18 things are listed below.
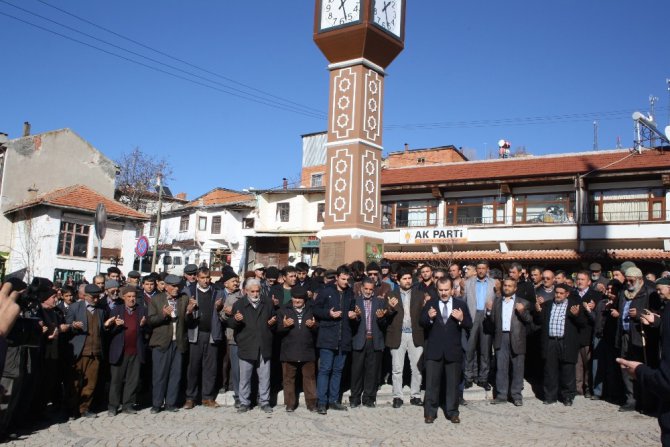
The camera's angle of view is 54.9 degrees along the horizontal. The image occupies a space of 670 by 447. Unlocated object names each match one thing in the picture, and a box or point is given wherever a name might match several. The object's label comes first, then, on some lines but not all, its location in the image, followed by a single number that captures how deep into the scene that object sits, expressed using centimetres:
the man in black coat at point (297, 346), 942
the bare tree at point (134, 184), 4347
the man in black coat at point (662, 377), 385
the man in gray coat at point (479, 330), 1074
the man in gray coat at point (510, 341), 989
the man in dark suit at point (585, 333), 1046
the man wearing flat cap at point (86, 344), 890
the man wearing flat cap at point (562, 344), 1002
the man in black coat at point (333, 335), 938
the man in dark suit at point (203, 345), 959
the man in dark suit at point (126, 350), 912
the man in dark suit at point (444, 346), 859
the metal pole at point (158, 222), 3047
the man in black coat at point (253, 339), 934
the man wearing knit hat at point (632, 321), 937
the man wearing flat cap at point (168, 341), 928
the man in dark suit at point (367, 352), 964
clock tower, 1418
